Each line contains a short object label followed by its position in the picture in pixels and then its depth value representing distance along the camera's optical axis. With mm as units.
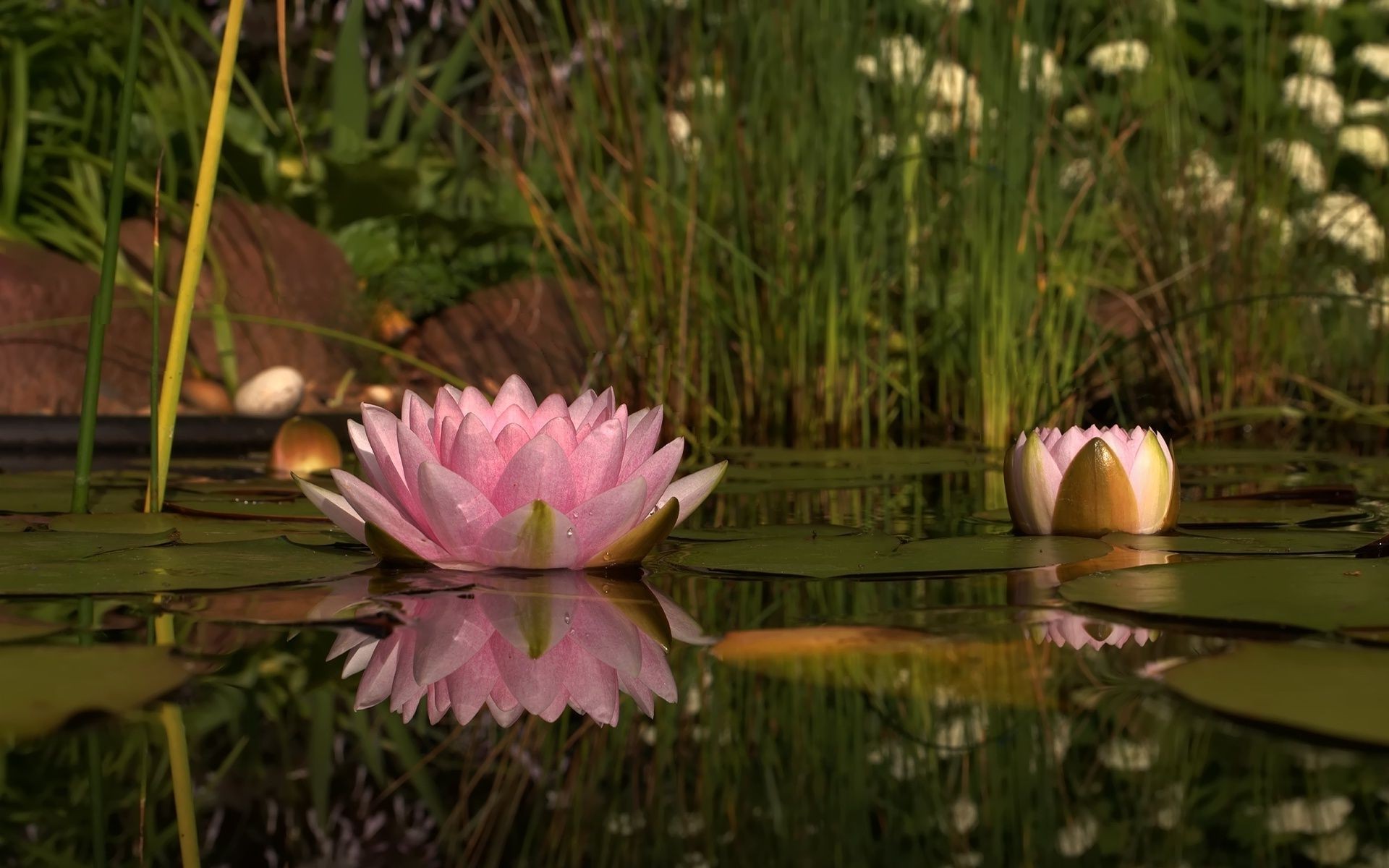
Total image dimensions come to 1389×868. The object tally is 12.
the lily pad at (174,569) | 1755
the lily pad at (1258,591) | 1699
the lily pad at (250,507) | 1908
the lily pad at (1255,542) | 1811
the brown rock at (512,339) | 3366
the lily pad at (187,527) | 1857
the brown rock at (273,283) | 3208
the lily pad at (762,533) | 1857
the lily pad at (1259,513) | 1892
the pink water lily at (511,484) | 1757
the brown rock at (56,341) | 2738
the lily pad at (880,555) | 1780
